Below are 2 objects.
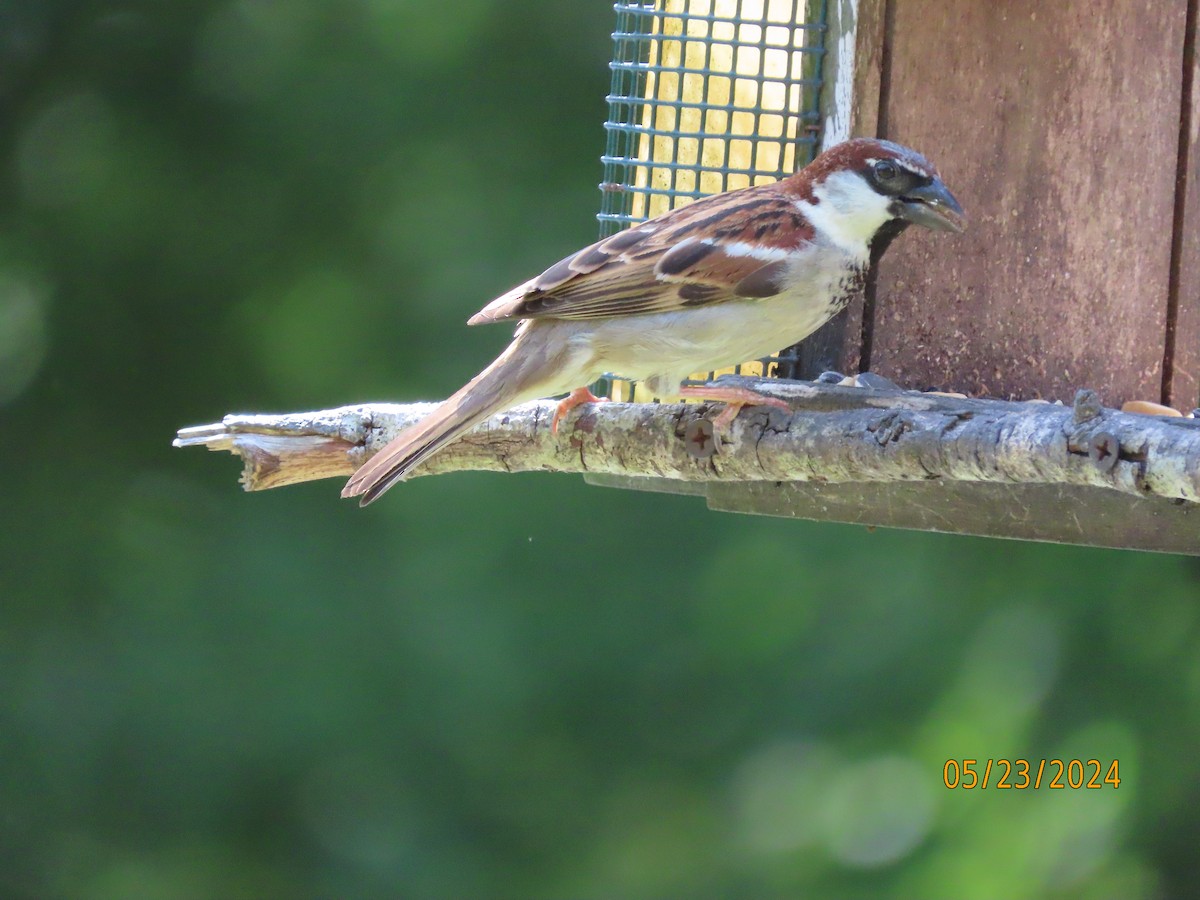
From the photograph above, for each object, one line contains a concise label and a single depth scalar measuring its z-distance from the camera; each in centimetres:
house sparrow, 727
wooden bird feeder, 746
